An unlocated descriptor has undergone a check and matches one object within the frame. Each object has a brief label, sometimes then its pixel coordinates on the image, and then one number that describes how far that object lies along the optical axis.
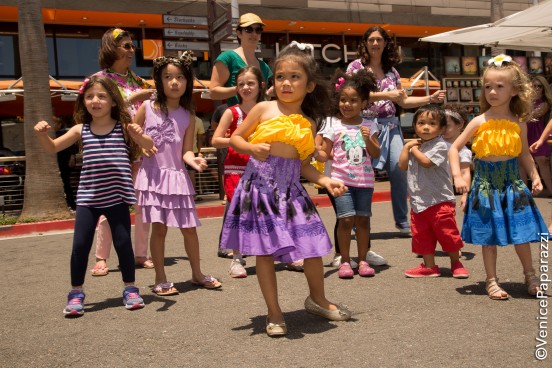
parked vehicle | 12.15
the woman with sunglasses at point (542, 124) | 9.18
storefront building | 19.73
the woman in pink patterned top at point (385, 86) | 6.95
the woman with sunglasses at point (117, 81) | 6.04
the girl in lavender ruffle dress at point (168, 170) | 5.22
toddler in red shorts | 5.49
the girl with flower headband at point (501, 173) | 4.68
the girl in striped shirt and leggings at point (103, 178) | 4.77
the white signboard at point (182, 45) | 15.84
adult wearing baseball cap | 6.35
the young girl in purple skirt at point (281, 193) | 4.00
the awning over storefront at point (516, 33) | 10.21
